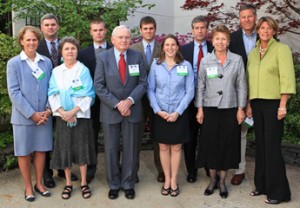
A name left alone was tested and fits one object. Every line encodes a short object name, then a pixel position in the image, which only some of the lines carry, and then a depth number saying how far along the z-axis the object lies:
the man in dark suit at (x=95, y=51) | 4.20
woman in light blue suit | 3.66
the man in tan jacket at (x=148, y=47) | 4.38
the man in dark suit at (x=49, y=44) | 4.16
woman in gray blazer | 3.85
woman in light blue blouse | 3.91
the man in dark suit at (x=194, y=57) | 4.23
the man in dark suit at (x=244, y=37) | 4.19
